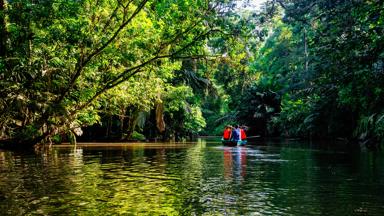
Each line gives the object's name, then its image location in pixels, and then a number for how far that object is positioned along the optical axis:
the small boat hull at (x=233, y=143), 31.82
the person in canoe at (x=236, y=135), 32.38
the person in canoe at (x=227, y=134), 35.16
